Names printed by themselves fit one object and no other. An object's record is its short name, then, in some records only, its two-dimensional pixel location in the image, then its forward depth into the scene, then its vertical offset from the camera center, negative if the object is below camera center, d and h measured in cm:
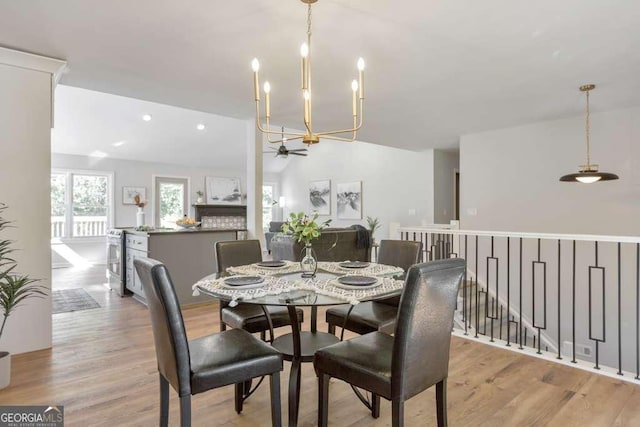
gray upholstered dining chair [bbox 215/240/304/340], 231 -63
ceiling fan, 685 +118
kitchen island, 430 -45
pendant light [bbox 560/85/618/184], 347 +37
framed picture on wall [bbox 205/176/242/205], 966 +62
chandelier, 192 +67
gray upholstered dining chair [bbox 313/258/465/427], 143 -61
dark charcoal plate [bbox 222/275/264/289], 186 -35
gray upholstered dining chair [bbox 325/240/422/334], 227 -63
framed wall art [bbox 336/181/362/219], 879 +36
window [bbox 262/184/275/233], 1097 +33
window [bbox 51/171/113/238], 769 +22
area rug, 426 -109
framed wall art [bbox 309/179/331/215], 952 +47
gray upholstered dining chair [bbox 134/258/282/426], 146 -62
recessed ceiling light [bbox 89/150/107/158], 794 +131
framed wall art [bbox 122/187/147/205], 842 +46
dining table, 167 -37
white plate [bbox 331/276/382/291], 183 -36
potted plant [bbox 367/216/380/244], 777 -19
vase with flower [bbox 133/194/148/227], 554 -5
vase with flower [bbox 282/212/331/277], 210 -10
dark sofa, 475 -44
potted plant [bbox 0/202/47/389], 230 -55
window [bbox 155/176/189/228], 891 +38
